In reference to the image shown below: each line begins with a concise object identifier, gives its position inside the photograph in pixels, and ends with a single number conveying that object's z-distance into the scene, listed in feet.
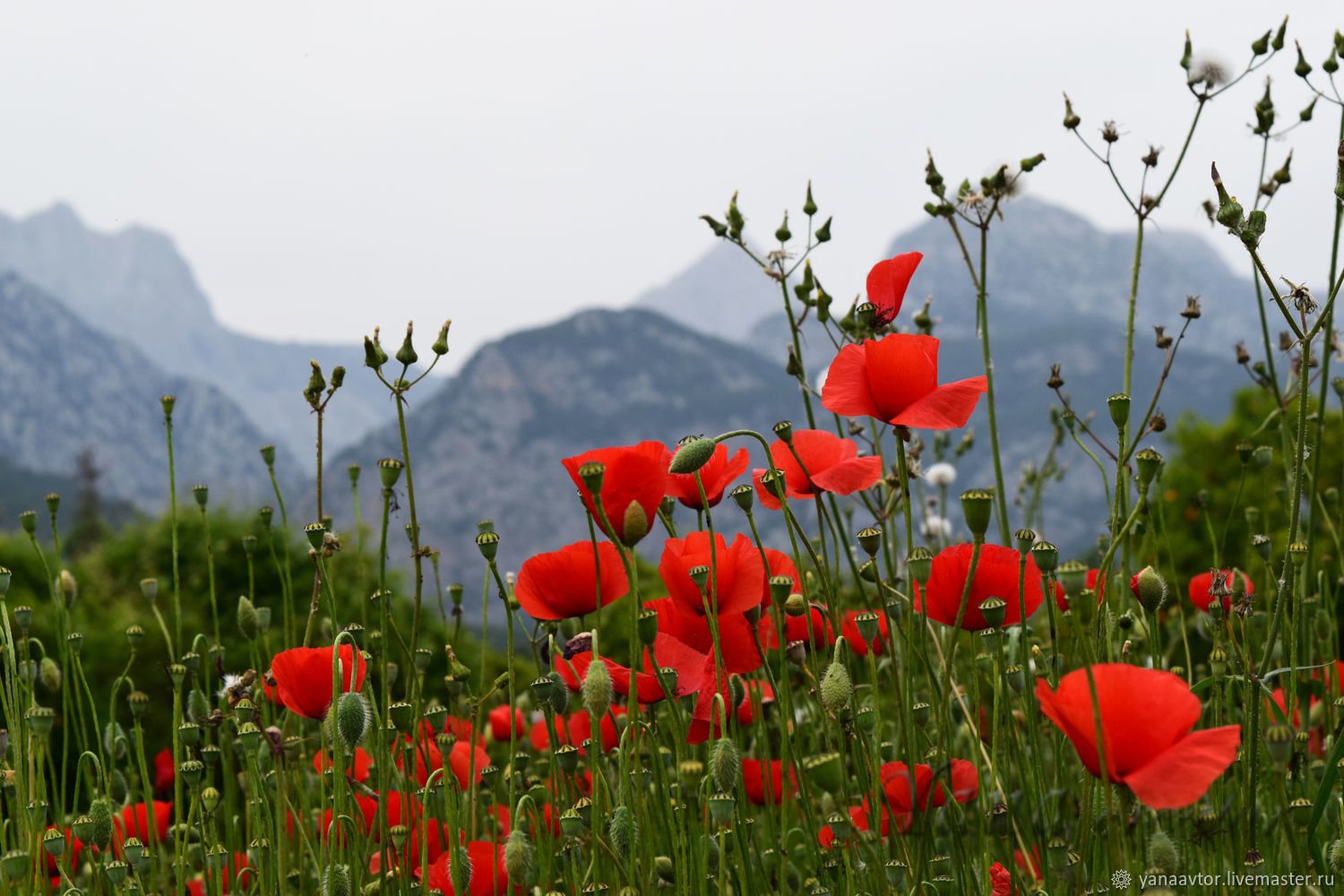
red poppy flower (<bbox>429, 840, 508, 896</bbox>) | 4.73
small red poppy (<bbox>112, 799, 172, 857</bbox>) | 5.22
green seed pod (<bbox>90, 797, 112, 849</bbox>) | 4.77
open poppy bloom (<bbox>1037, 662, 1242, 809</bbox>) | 3.96
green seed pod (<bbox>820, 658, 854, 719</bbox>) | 4.35
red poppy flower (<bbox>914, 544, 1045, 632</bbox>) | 4.52
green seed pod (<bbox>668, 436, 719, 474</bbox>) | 4.38
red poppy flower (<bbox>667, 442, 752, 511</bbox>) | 4.73
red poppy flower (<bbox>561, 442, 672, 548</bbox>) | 4.53
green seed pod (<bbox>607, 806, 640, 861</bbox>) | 4.47
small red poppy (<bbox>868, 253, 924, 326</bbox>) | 4.65
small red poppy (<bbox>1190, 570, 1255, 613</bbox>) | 4.98
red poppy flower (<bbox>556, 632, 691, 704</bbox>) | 4.66
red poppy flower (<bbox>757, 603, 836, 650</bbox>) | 4.88
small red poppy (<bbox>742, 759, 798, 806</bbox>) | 5.10
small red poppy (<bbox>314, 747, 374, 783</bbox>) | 5.21
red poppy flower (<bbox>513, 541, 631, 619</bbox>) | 4.65
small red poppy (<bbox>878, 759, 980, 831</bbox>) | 4.70
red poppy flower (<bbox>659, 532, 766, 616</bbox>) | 4.59
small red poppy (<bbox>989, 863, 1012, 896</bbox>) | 4.55
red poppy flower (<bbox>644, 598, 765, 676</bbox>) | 4.66
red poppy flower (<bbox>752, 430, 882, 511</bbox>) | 4.72
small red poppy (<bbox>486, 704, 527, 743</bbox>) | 5.77
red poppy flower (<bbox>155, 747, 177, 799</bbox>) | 5.77
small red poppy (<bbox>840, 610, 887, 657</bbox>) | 4.99
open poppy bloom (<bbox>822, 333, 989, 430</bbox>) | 4.50
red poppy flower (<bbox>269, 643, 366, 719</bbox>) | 4.66
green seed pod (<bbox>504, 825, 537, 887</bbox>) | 4.34
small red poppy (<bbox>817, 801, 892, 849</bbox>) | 4.84
